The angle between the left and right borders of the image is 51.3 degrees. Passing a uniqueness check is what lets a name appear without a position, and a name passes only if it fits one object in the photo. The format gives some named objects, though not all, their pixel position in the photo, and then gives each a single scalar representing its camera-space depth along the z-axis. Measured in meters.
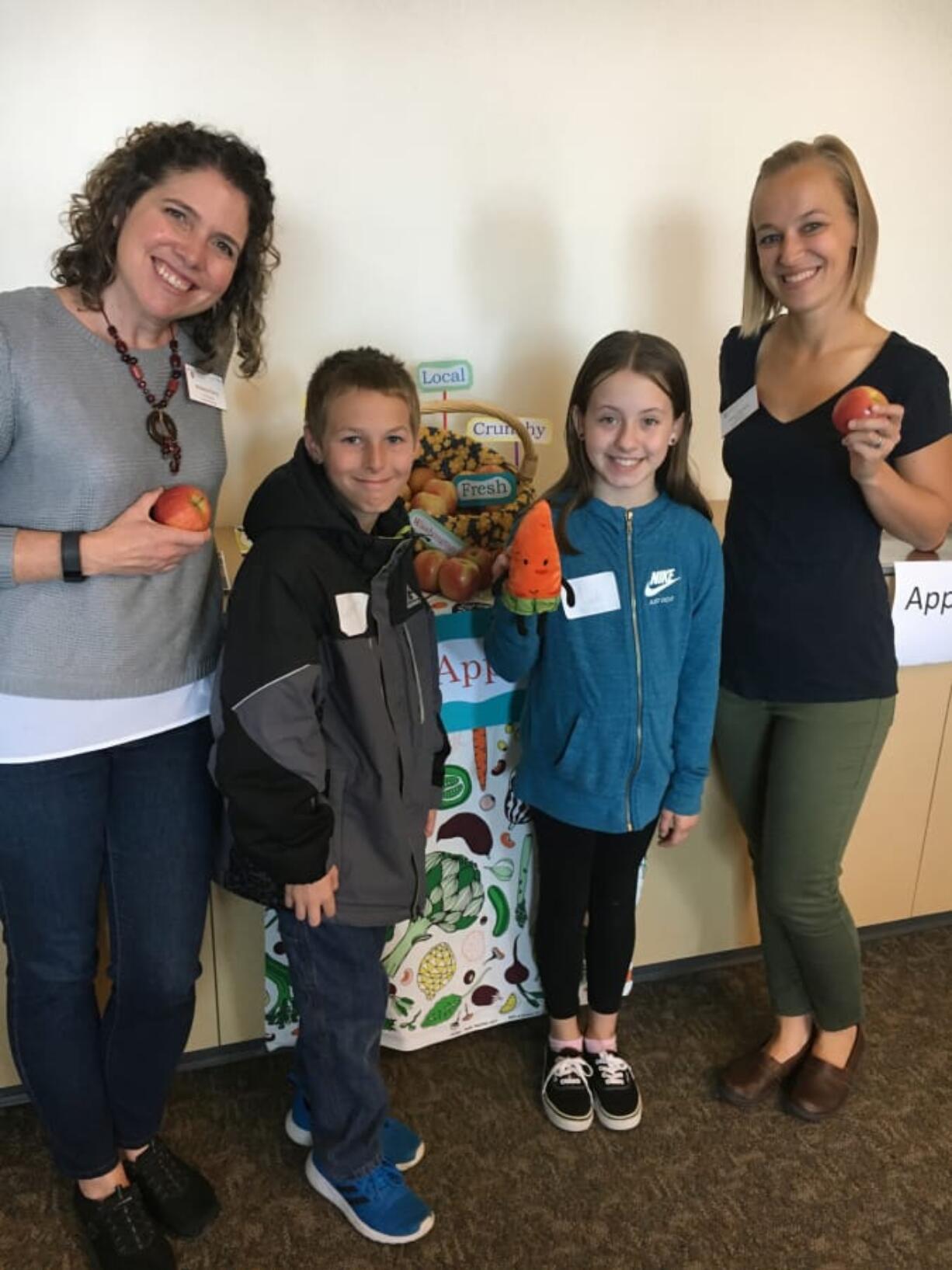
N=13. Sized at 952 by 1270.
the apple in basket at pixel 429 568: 1.62
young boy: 1.18
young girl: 1.43
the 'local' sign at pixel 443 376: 1.99
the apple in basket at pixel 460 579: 1.57
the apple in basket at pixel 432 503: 1.68
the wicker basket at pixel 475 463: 1.70
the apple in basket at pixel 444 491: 1.71
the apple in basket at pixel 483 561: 1.60
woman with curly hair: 1.11
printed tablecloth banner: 1.60
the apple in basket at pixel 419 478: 1.74
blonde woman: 1.38
